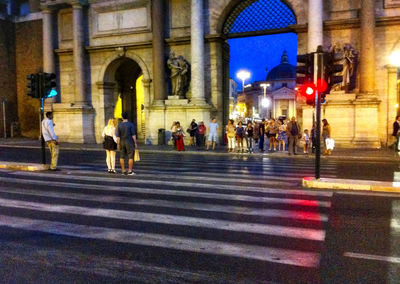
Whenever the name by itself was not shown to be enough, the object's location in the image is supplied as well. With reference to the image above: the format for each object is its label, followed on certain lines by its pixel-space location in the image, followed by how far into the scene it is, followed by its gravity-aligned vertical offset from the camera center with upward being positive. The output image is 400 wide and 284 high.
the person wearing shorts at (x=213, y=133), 20.31 -0.41
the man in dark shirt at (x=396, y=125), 18.36 -0.11
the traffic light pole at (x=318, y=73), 9.36 +1.19
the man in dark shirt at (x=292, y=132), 16.98 -0.35
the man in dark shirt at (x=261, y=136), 19.62 -0.58
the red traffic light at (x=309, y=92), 10.21 +0.83
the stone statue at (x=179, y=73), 22.94 +2.98
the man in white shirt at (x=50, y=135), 11.58 -0.23
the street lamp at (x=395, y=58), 19.73 +3.19
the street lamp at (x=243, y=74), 46.47 +5.95
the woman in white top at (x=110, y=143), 10.96 -0.46
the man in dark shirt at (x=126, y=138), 10.56 -0.32
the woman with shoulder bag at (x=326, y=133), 17.19 -0.42
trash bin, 22.94 -0.54
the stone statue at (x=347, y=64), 19.89 +2.95
